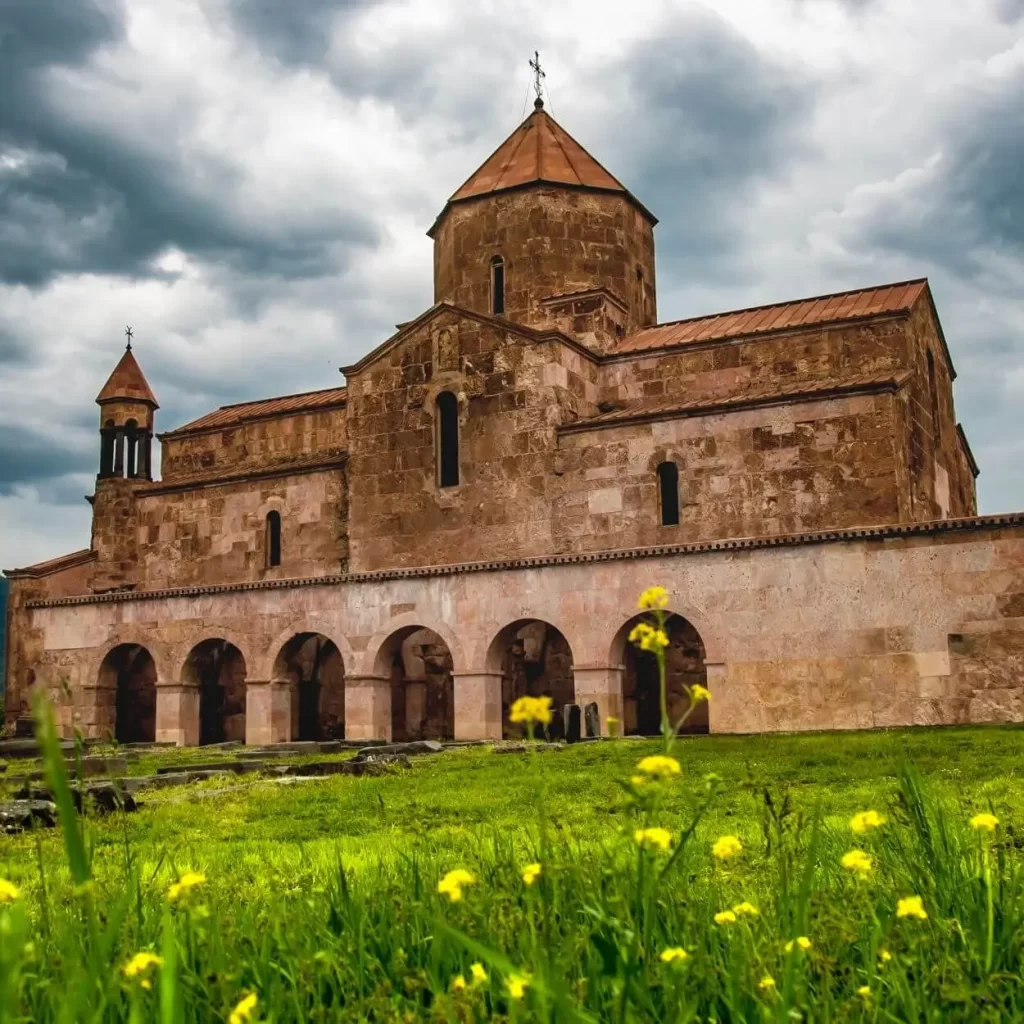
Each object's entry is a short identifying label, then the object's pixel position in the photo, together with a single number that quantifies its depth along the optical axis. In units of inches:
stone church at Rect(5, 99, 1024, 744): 611.5
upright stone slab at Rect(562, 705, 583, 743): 618.4
